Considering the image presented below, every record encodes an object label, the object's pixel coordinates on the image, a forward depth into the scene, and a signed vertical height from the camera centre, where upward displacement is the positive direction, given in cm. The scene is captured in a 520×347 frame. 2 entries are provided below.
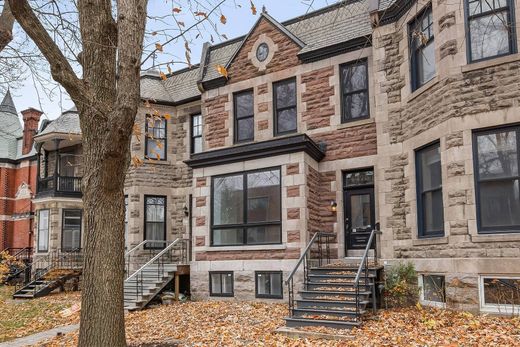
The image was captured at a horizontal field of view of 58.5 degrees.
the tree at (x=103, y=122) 638 +147
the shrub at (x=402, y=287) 1045 -146
